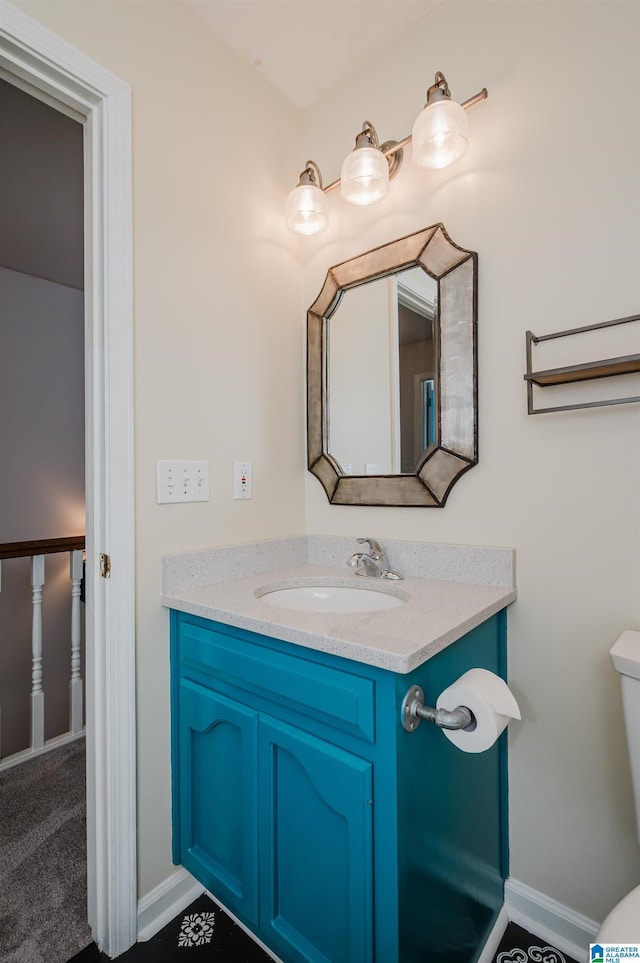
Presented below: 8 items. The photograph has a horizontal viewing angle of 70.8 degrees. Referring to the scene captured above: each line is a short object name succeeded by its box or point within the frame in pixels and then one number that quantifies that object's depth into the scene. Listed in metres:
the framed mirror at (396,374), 1.31
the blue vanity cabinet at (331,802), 0.81
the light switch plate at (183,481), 1.24
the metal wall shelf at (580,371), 0.98
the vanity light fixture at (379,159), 1.19
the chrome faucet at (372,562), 1.38
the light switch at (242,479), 1.45
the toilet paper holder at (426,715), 0.78
